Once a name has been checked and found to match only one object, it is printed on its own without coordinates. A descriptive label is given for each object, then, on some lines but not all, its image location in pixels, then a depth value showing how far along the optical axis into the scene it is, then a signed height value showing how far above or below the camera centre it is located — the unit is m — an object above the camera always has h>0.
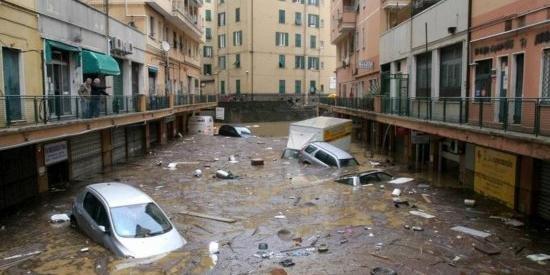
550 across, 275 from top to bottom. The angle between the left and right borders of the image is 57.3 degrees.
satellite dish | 37.34 +3.75
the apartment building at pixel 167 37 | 33.38 +4.86
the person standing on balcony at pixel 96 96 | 18.98 +0.01
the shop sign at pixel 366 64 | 36.78 +2.31
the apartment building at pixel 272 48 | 68.88 +6.77
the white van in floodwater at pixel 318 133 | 28.55 -2.20
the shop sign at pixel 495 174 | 16.52 -2.76
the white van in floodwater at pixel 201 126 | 48.91 -2.92
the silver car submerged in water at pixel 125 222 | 12.14 -3.20
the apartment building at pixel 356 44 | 36.78 +4.46
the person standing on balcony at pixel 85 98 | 18.05 -0.08
